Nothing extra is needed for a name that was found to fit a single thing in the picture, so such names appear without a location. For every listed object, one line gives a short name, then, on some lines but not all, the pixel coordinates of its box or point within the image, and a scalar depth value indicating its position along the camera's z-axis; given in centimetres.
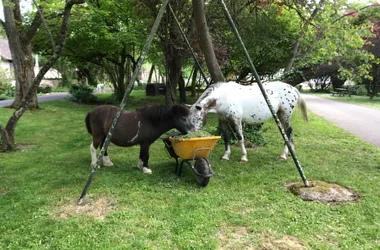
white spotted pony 605
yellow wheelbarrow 461
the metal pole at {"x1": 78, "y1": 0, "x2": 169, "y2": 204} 409
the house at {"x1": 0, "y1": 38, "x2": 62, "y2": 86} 3722
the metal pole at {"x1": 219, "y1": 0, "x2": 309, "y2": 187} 453
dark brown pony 525
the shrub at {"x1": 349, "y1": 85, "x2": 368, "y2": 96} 2788
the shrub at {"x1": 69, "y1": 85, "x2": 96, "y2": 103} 1817
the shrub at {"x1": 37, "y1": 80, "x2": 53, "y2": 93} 3119
